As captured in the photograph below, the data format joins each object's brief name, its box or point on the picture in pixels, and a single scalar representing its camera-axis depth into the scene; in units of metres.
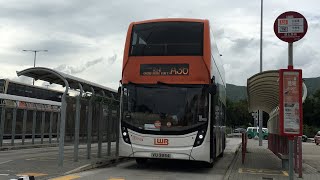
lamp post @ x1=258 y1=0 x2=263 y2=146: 26.24
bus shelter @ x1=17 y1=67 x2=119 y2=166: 9.95
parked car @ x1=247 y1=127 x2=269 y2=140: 44.48
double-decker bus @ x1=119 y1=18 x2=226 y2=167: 9.77
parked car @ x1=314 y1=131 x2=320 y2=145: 34.22
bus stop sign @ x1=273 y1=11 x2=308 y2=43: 5.90
